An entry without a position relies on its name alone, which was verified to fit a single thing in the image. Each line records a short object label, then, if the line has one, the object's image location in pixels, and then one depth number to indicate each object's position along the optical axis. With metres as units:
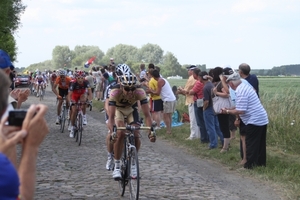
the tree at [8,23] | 26.51
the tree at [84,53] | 125.66
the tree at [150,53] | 124.38
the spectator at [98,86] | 31.80
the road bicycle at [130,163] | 8.34
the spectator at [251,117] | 11.31
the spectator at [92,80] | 30.61
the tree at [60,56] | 141.25
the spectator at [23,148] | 2.88
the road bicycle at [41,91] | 37.00
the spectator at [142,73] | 23.81
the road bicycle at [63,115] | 18.06
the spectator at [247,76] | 11.99
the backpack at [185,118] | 19.78
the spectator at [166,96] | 17.06
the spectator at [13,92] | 5.47
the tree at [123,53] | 125.38
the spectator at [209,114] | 14.05
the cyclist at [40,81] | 37.38
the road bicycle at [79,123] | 15.27
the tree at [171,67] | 68.60
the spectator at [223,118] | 13.07
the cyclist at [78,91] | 16.16
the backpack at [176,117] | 19.92
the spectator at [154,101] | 17.42
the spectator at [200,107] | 15.04
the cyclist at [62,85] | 18.25
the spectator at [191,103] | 15.75
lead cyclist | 8.68
